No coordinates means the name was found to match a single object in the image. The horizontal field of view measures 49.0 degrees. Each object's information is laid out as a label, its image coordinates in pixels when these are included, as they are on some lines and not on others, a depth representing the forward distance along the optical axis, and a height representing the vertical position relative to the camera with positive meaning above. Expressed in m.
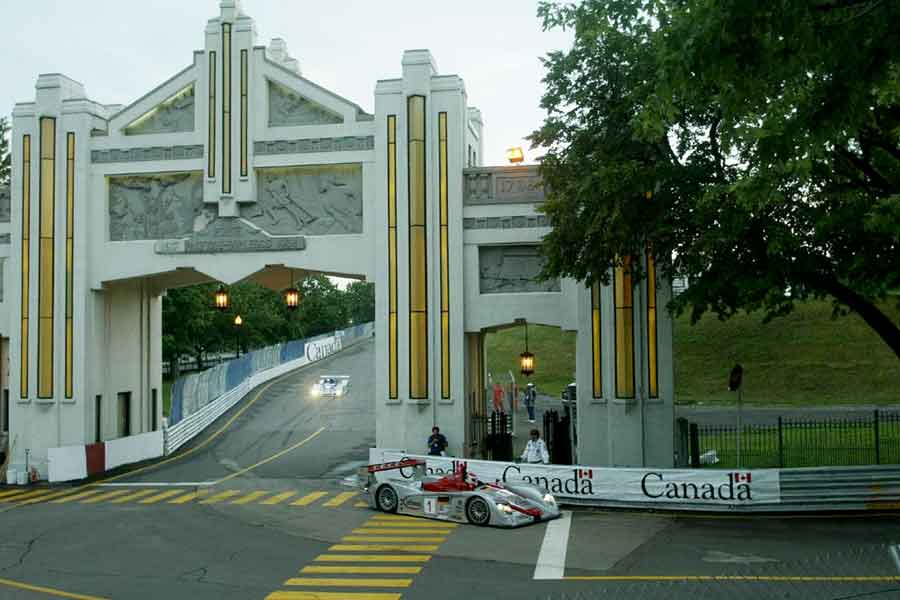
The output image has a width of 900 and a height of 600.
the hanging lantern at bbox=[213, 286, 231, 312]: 29.98 +1.35
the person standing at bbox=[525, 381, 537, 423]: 45.09 -2.69
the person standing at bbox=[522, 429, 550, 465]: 24.58 -2.80
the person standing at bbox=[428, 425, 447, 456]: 26.09 -2.71
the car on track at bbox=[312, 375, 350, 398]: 52.12 -2.33
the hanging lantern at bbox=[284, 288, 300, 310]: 28.99 +1.37
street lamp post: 71.36 +0.59
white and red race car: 19.86 -3.34
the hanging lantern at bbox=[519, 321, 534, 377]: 31.40 -0.76
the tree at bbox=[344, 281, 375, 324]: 136.88 +5.37
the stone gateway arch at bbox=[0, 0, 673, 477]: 26.38 +3.14
